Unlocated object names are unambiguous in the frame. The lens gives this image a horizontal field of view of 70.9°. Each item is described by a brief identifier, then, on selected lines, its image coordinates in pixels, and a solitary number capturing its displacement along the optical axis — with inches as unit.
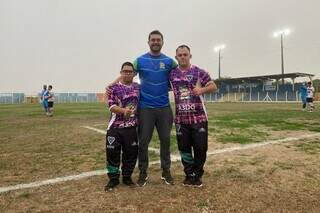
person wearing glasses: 130.8
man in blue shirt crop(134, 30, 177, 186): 134.0
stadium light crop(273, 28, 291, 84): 1575.9
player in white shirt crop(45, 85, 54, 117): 548.1
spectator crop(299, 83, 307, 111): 610.4
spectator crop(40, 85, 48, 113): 563.8
